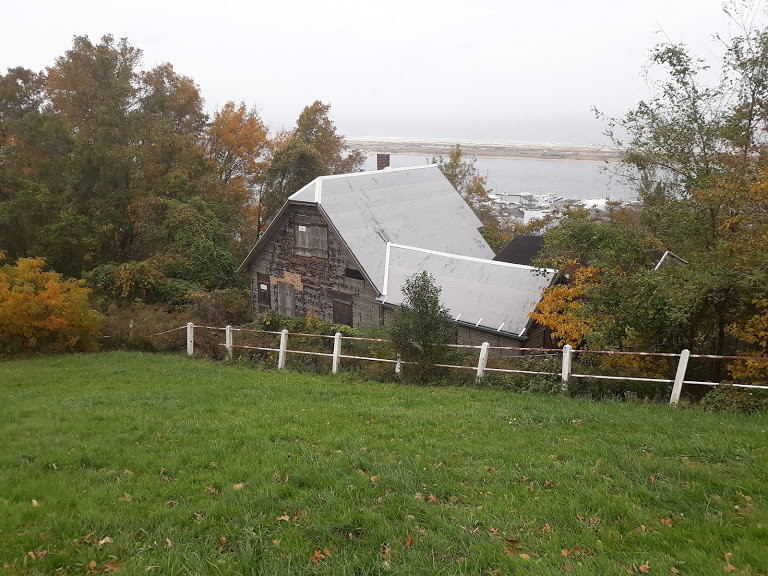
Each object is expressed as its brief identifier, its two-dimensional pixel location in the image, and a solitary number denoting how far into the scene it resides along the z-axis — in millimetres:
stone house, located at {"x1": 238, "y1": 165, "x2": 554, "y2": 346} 18516
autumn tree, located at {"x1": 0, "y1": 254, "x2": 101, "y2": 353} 18719
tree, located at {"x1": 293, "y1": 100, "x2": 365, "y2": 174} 43812
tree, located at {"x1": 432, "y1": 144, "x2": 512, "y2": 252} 43781
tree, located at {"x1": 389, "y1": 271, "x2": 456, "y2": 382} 13805
